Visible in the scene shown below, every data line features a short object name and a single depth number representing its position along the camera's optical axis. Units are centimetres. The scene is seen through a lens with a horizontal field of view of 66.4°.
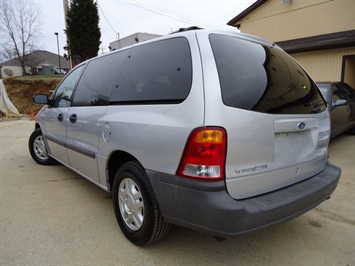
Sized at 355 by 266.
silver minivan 177
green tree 1834
